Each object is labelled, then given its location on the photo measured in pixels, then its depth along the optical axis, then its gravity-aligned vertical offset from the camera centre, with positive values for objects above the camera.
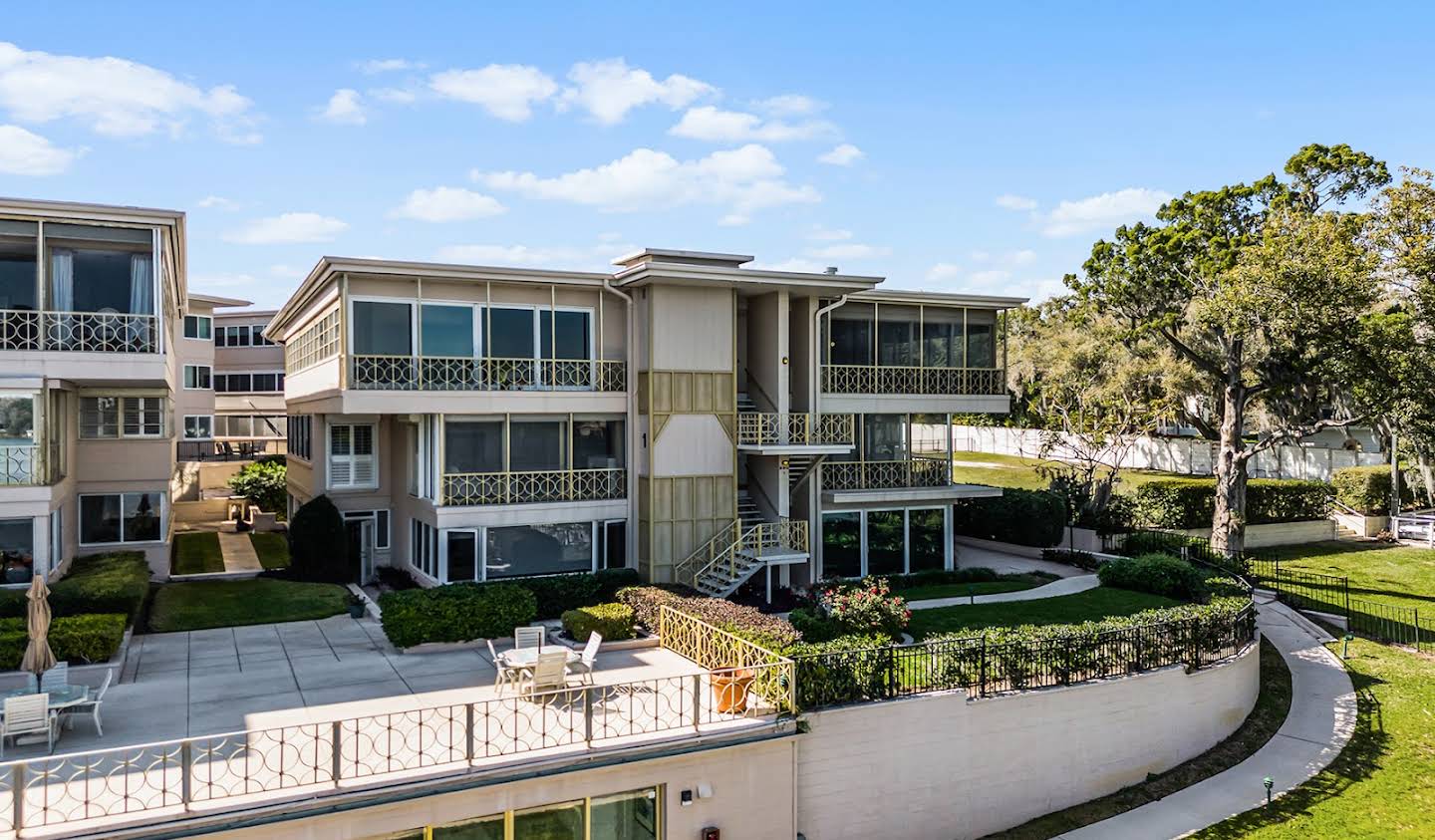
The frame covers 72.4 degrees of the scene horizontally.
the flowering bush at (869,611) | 19.75 -3.77
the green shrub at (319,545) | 25.53 -3.07
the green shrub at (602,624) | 18.72 -3.80
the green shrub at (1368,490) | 40.78 -2.83
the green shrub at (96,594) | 17.69 -3.06
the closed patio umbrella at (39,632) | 14.19 -2.96
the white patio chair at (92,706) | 13.31 -3.88
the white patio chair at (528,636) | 17.46 -3.76
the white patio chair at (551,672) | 14.69 -3.69
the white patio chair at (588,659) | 15.61 -3.75
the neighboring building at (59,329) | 18.33 +1.93
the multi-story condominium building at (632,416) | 22.58 +0.28
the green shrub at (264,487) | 37.50 -2.27
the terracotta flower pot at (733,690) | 14.29 -3.89
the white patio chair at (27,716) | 12.24 -3.62
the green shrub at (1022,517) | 32.62 -3.14
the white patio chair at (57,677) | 14.65 -3.77
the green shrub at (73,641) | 15.91 -3.49
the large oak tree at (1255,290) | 28.45 +4.20
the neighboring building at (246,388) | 47.22 +1.97
